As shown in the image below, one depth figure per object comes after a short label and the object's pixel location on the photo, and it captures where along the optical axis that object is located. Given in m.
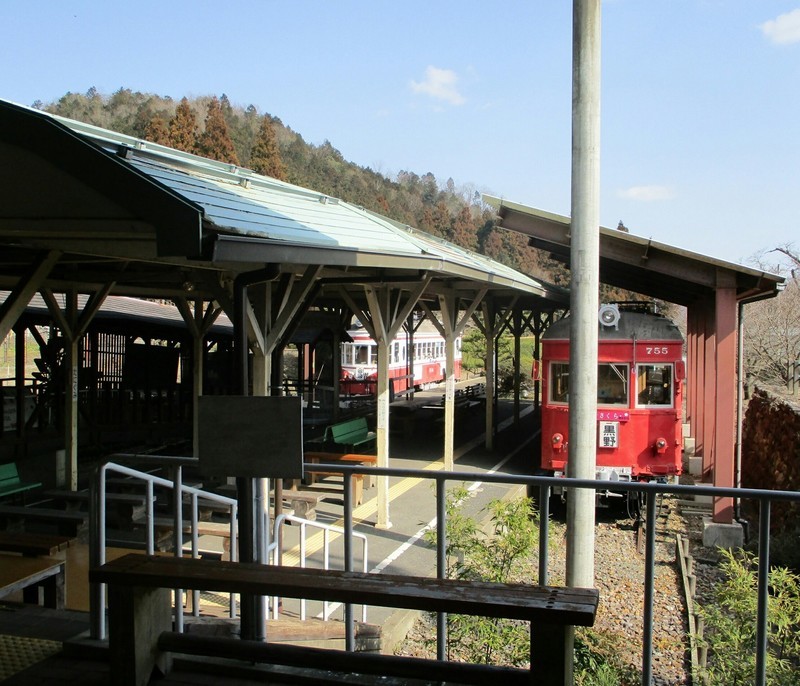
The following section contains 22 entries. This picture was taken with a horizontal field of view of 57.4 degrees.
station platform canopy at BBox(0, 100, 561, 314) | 2.97
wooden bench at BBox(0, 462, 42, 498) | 7.63
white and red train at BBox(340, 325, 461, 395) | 26.06
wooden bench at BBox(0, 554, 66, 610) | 4.44
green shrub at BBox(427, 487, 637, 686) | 4.59
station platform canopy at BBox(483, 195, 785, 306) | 9.31
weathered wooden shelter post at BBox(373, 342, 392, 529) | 9.13
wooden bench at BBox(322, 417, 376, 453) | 11.28
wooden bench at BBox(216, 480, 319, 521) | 8.51
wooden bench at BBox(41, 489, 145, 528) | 7.69
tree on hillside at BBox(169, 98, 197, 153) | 43.38
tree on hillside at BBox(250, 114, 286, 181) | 45.94
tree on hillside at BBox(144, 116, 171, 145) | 43.06
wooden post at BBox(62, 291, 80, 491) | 9.16
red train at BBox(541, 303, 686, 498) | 10.31
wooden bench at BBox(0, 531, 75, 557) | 5.16
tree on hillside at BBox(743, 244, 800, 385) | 24.84
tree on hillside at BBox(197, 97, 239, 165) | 44.38
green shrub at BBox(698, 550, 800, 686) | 4.41
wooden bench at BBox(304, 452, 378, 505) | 10.55
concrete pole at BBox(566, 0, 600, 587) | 5.41
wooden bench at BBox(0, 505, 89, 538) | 7.45
